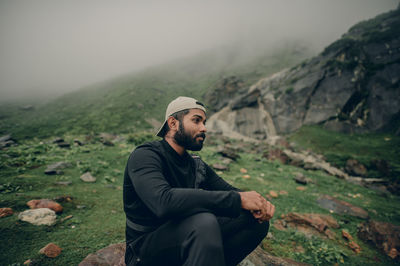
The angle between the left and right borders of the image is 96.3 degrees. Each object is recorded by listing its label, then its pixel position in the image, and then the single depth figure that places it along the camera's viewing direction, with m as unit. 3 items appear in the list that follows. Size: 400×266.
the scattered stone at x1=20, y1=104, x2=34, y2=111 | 41.61
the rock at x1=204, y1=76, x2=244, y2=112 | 43.04
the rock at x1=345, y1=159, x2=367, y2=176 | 14.85
